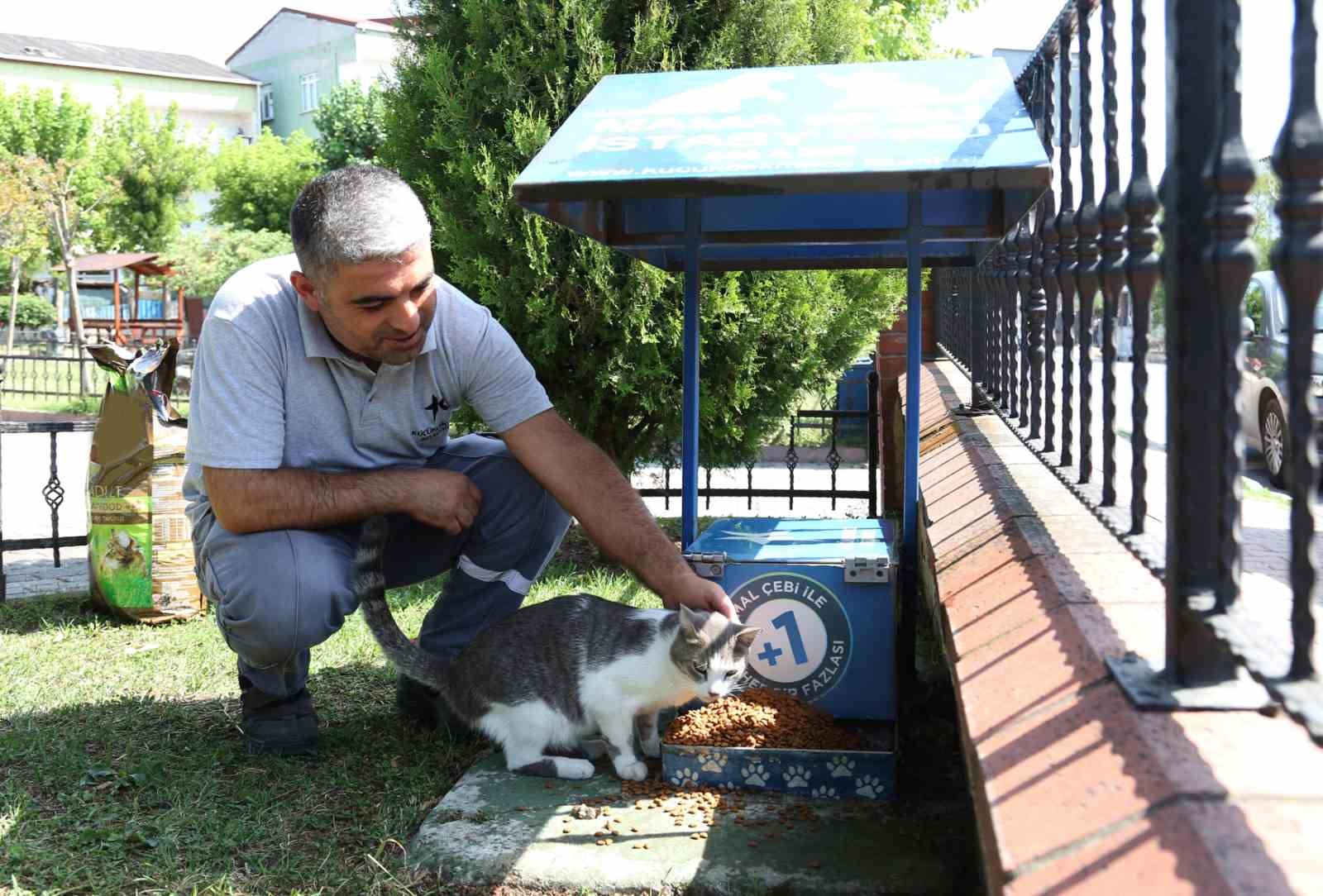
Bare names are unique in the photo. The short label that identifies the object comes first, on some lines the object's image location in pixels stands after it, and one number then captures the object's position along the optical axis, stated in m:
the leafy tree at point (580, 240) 5.15
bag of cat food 4.95
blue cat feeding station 2.40
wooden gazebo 29.30
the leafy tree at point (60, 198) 23.09
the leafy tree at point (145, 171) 34.56
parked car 9.74
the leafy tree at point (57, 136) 33.25
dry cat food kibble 2.81
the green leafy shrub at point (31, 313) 35.78
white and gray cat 2.85
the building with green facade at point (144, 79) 52.72
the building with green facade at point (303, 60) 52.47
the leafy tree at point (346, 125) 40.44
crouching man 2.99
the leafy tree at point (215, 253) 33.34
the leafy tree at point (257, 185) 39.19
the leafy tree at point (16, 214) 23.56
